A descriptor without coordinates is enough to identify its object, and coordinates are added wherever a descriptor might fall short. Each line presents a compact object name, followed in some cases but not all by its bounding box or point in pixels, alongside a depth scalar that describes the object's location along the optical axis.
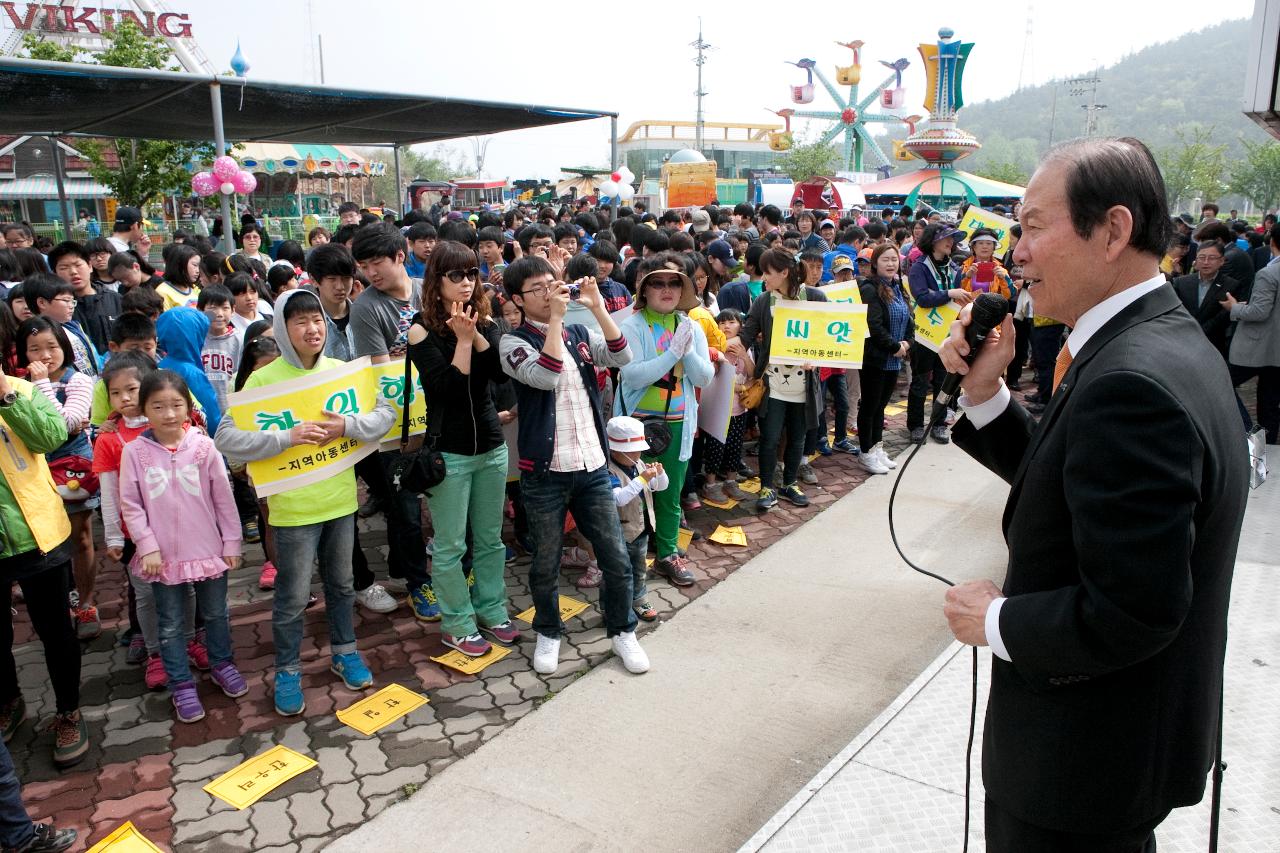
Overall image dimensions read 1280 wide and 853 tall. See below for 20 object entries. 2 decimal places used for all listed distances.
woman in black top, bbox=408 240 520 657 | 3.89
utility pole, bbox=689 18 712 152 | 66.50
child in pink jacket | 3.55
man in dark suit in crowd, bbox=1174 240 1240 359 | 7.88
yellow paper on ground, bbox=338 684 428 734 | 3.72
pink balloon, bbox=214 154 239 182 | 9.55
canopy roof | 8.80
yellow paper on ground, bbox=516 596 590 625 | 4.70
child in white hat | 4.43
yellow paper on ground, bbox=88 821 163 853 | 2.96
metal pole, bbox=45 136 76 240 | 13.65
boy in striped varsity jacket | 3.95
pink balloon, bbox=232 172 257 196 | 10.27
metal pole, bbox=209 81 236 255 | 8.89
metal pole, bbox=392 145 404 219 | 15.82
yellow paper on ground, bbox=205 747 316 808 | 3.25
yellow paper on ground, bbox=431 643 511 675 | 4.15
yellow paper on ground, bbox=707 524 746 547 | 5.71
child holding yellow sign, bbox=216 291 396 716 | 3.65
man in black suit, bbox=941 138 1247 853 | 1.34
